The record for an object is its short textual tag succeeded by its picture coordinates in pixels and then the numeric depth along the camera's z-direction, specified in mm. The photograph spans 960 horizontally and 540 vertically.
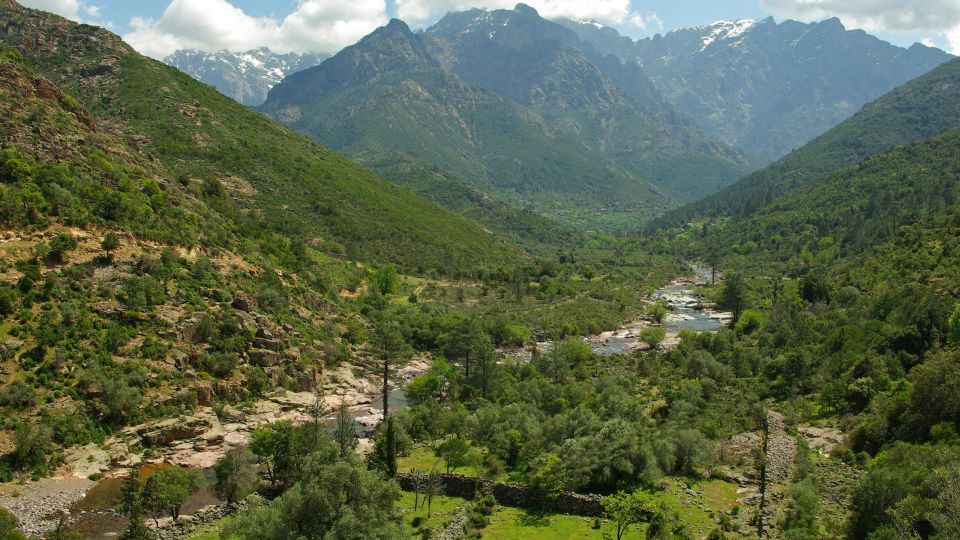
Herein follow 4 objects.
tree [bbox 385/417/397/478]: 43781
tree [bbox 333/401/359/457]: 44138
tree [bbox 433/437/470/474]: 46188
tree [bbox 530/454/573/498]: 40812
